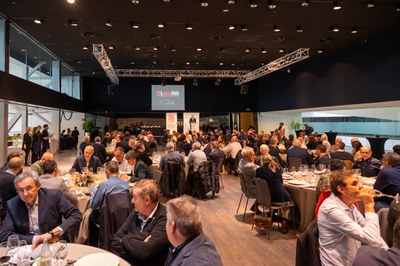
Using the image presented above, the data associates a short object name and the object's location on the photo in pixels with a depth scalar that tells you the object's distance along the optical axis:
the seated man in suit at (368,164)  5.62
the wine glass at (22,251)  2.00
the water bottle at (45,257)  1.86
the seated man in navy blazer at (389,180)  4.06
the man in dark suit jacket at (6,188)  3.72
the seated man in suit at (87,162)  5.88
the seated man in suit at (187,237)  1.60
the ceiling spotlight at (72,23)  8.99
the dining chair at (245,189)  5.63
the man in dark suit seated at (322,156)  6.44
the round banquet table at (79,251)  2.11
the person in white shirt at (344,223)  2.28
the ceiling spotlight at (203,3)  7.50
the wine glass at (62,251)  1.97
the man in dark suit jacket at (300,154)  7.29
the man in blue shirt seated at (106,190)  3.40
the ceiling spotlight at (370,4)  7.57
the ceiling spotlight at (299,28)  9.71
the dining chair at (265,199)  4.86
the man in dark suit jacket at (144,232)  2.33
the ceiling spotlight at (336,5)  7.59
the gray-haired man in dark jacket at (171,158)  6.88
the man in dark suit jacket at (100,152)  8.12
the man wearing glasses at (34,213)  2.68
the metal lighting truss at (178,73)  16.86
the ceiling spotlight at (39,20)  8.91
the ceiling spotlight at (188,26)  9.45
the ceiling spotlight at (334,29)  9.74
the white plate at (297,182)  5.11
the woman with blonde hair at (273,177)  4.85
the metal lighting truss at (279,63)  12.28
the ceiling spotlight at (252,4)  7.54
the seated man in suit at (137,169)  5.36
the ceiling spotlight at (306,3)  7.38
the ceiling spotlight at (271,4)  7.45
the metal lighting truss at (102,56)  11.67
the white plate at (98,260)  1.97
